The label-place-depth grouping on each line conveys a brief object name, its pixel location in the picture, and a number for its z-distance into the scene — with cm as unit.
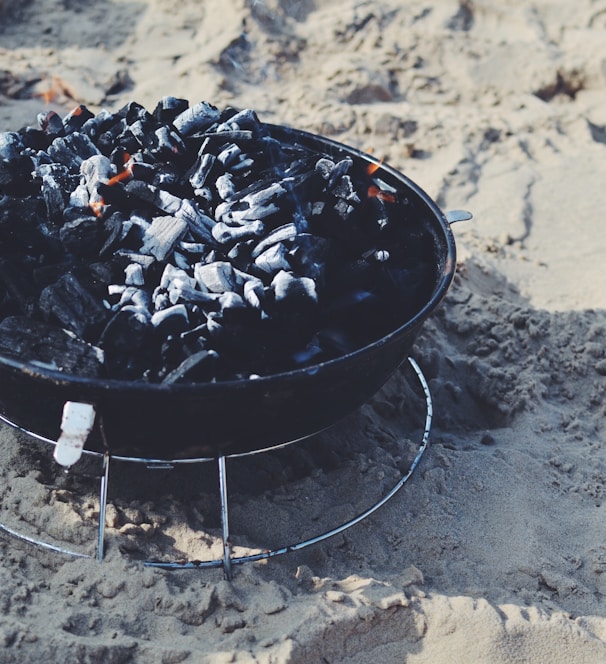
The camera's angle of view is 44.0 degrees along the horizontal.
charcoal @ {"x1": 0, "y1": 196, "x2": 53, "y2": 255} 217
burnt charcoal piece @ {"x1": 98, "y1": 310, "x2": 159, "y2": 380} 193
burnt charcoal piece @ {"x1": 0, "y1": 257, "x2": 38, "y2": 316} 203
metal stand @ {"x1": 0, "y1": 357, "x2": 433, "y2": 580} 198
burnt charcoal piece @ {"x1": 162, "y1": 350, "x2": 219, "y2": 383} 182
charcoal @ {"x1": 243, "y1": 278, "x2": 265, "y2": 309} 203
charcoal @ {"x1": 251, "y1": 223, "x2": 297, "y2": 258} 221
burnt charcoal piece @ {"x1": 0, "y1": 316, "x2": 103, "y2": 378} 187
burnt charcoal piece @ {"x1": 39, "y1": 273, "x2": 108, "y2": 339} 197
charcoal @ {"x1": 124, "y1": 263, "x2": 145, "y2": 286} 212
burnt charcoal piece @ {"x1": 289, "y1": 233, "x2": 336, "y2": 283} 214
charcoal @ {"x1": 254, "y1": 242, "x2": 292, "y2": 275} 215
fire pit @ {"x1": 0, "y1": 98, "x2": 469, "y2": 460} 184
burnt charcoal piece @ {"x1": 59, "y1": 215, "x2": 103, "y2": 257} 215
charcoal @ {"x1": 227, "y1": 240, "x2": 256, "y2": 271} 220
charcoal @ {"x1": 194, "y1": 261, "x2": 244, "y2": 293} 208
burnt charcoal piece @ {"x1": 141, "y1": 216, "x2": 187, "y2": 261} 218
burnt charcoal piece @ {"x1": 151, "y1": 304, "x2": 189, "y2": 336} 198
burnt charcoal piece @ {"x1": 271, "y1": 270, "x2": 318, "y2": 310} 204
